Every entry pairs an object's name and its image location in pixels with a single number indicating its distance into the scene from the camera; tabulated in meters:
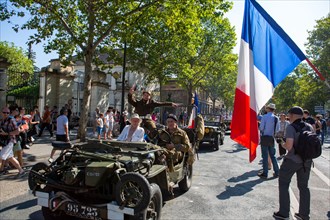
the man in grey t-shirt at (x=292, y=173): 4.70
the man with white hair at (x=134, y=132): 5.88
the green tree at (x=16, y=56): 42.50
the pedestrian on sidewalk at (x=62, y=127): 9.19
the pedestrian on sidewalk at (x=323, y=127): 17.75
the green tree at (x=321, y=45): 32.34
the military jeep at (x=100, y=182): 3.58
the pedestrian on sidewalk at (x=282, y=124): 10.88
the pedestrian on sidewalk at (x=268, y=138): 8.24
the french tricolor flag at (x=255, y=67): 4.75
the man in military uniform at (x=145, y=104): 7.29
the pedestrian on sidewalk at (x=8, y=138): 6.99
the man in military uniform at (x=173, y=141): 5.59
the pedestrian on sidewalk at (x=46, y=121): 14.01
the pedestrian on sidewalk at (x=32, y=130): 12.09
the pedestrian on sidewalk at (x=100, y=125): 14.99
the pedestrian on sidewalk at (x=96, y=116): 16.81
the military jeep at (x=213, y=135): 13.62
